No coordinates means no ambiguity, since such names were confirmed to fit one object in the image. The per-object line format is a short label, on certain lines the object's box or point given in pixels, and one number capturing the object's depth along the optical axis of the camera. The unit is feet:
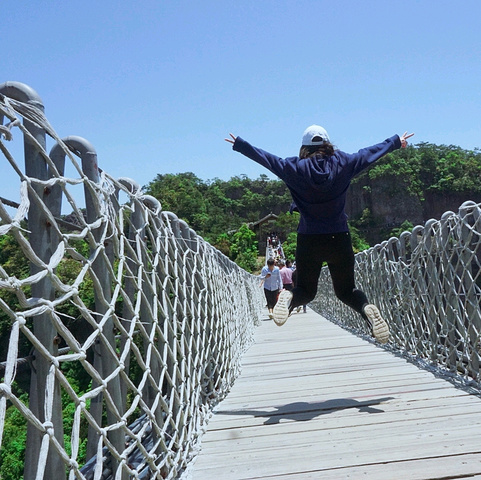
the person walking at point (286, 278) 29.91
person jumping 7.51
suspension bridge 3.09
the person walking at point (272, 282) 25.98
